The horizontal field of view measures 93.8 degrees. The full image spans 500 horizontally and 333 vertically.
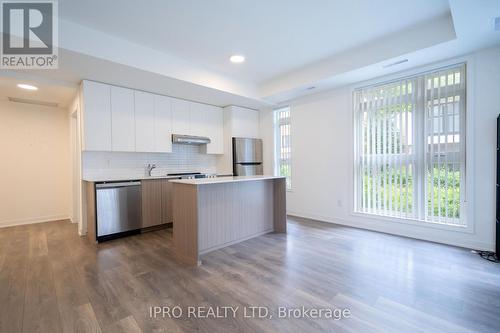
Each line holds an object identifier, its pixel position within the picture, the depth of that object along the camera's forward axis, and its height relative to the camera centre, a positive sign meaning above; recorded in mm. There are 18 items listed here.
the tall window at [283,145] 5343 +462
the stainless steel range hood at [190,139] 4586 +532
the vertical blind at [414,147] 3248 +244
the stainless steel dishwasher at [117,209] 3510 -682
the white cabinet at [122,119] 3855 +784
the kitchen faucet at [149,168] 4633 -51
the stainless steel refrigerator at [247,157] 5289 +181
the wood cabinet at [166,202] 4207 -659
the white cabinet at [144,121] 4137 +801
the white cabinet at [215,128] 5254 +834
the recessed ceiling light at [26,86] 3638 +1276
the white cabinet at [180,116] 4652 +991
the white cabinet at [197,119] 4930 +988
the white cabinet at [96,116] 3582 +787
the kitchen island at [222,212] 2734 -653
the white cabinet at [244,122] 5344 +1003
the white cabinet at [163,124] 4402 +799
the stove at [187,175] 4598 -201
